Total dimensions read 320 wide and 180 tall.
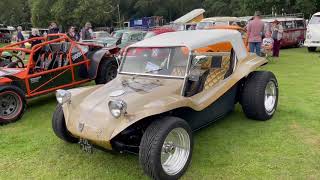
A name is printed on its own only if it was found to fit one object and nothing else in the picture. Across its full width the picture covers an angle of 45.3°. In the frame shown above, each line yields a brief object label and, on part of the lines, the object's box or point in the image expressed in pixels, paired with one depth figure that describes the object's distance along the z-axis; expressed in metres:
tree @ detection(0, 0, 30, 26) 57.06
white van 16.27
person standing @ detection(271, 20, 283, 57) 14.98
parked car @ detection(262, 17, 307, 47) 19.16
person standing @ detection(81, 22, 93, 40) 16.52
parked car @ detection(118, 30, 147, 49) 14.66
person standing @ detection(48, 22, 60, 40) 15.78
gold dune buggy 4.21
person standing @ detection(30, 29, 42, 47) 14.54
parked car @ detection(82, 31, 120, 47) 14.50
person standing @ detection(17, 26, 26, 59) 17.74
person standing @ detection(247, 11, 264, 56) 11.53
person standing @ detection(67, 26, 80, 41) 17.25
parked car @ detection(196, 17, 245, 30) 18.27
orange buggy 7.00
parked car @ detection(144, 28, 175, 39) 14.72
